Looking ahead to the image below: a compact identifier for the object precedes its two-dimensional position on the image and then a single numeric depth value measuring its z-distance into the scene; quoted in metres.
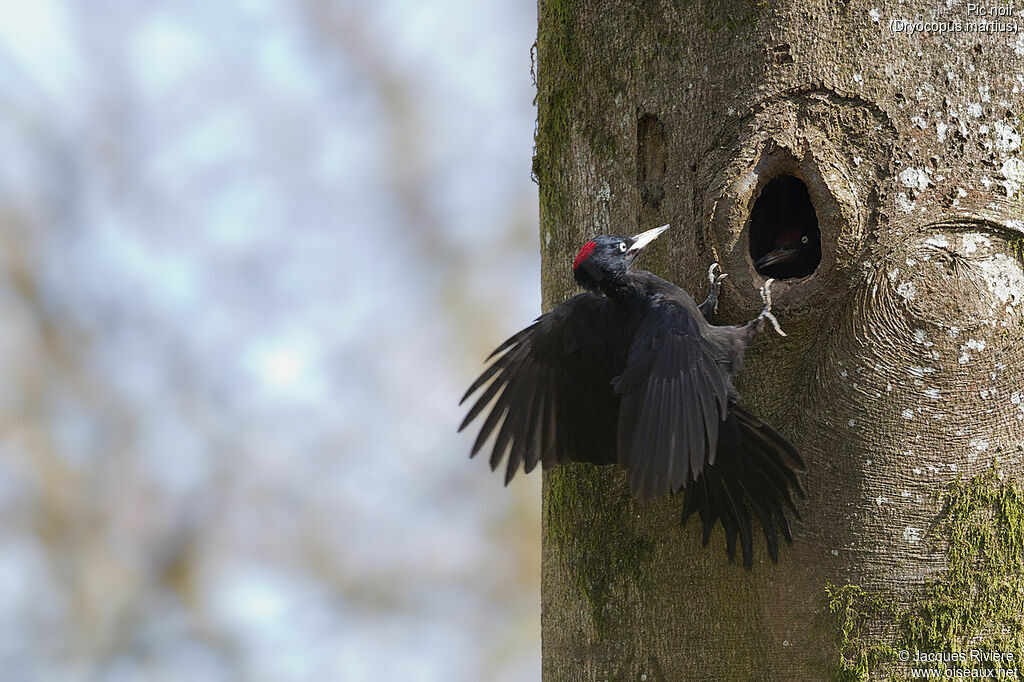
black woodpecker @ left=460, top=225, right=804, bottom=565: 21.05
